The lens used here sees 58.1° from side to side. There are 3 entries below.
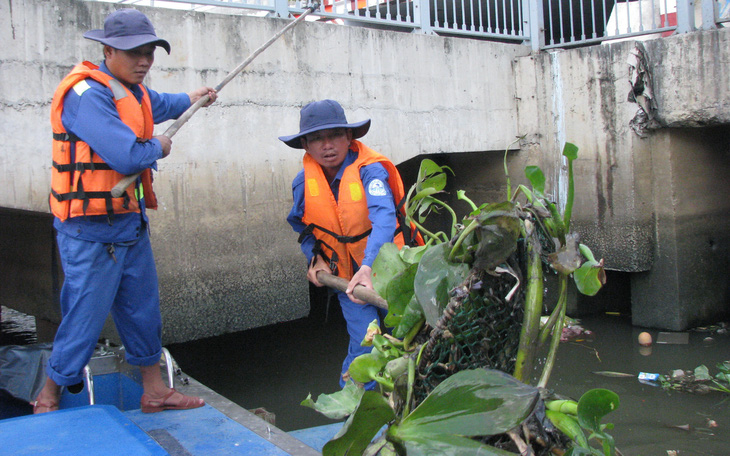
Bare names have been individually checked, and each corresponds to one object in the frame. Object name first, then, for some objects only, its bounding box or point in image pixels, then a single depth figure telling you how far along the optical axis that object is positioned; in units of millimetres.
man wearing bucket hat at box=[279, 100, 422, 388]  3068
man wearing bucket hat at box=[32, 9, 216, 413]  2594
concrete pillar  5820
